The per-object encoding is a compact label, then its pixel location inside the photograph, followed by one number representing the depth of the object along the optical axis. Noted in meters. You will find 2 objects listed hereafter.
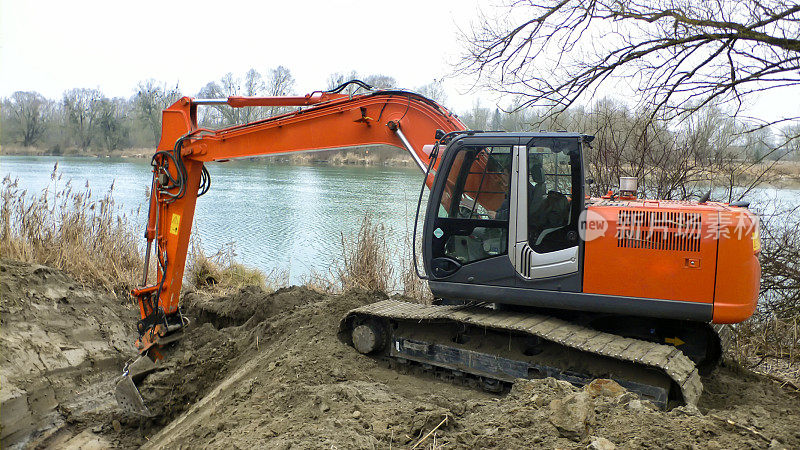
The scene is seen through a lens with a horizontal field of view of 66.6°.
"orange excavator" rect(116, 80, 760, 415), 4.04
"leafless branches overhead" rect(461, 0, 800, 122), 6.16
